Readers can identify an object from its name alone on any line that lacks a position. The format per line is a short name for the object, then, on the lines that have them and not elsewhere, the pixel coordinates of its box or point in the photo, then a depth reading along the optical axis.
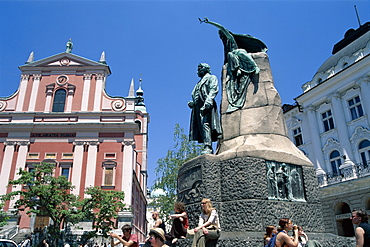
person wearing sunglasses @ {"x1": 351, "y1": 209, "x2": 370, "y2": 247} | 3.56
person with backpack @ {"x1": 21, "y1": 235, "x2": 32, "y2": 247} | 16.53
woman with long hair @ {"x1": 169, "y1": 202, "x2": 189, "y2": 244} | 4.55
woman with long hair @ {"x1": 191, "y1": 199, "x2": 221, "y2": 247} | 4.07
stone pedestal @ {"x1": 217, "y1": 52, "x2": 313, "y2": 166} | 5.50
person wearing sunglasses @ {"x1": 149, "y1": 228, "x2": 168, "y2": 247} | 2.83
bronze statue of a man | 6.23
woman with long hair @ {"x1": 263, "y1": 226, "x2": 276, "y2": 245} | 4.26
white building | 20.08
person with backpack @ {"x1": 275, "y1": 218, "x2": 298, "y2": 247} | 3.52
